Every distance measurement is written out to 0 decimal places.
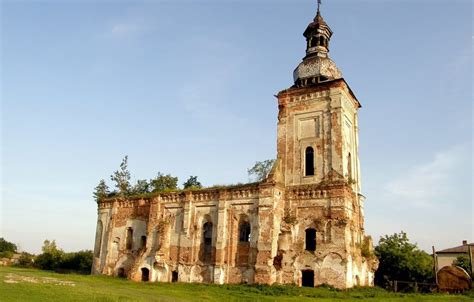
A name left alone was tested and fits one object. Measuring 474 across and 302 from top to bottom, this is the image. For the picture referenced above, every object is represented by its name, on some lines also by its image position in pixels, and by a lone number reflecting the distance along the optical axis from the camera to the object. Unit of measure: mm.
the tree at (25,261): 45562
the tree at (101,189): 41350
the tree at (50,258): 43062
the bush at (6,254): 62000
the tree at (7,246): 78850
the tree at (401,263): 31250
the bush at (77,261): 41750
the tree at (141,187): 42791
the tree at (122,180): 40750
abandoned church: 23531
